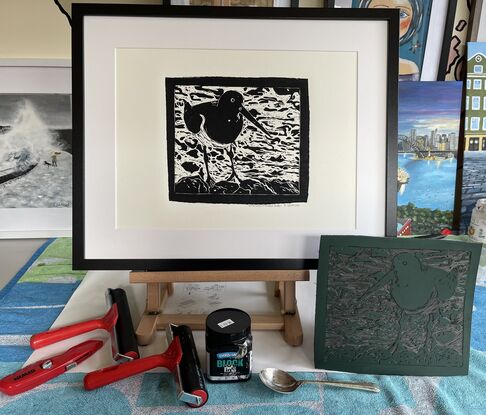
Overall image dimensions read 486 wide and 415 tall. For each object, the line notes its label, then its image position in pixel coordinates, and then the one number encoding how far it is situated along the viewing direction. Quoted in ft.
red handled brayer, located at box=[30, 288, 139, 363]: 1.89
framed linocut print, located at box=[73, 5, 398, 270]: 2.04
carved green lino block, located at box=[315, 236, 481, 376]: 1.80
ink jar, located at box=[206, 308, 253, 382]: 1.74
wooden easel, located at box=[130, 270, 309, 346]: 2.07
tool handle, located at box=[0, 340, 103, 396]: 1.69
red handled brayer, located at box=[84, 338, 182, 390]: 1.70
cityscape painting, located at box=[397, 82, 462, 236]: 3.21
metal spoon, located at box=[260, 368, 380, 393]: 1.71
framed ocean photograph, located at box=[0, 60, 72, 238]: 3.22
